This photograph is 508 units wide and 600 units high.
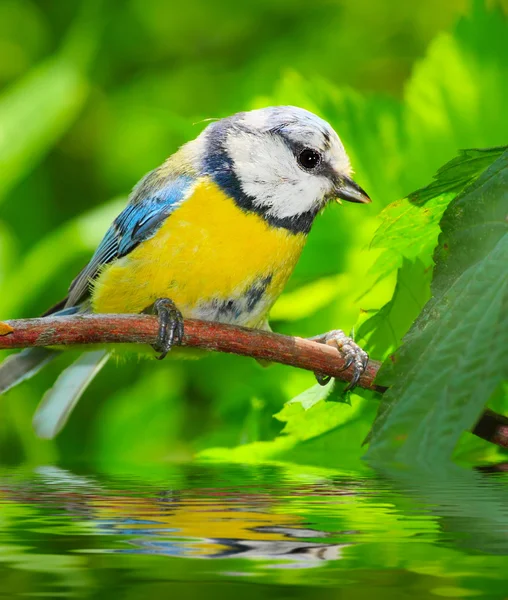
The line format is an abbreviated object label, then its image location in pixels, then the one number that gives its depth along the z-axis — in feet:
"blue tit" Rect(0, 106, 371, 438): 6.40
